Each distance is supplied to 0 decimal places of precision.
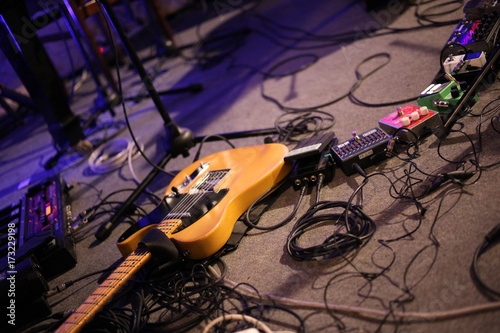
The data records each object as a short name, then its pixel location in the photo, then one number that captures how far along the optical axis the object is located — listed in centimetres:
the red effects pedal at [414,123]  137
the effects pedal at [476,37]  146
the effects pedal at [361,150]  134
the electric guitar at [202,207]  115
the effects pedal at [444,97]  141
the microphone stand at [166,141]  159
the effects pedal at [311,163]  136
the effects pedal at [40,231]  144
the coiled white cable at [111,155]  213
